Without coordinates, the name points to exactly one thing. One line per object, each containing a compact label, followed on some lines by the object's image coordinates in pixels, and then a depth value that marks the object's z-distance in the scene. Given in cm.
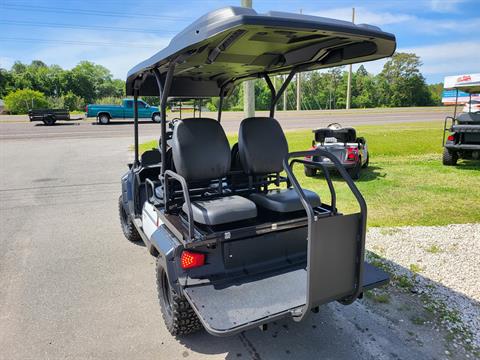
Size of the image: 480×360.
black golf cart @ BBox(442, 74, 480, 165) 843
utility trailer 2319
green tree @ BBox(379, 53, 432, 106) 5662
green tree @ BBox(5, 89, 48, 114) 3641
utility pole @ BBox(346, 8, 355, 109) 3889
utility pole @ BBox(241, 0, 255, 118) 737
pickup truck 2298
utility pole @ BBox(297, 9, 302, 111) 3985
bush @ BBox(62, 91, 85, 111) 4400
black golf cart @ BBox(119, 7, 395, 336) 201
